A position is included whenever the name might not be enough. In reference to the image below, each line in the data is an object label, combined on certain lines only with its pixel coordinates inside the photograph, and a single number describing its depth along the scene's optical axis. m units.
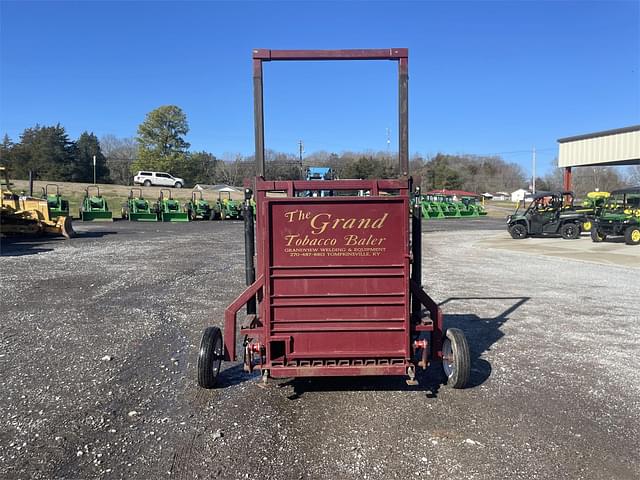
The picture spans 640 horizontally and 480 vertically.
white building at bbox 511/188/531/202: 108.09
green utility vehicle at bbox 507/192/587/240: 22.05
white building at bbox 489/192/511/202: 107.96
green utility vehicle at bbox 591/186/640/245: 18.59
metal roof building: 25.42
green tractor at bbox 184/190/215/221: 33.03
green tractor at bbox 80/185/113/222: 29.86
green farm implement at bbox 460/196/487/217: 42.84
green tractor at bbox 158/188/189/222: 31.50
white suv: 56.78
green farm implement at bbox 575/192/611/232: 22.11
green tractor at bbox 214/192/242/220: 34.63
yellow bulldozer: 19.06
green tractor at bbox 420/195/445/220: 40.94
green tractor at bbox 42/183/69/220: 26.57
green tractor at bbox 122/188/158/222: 31.11
